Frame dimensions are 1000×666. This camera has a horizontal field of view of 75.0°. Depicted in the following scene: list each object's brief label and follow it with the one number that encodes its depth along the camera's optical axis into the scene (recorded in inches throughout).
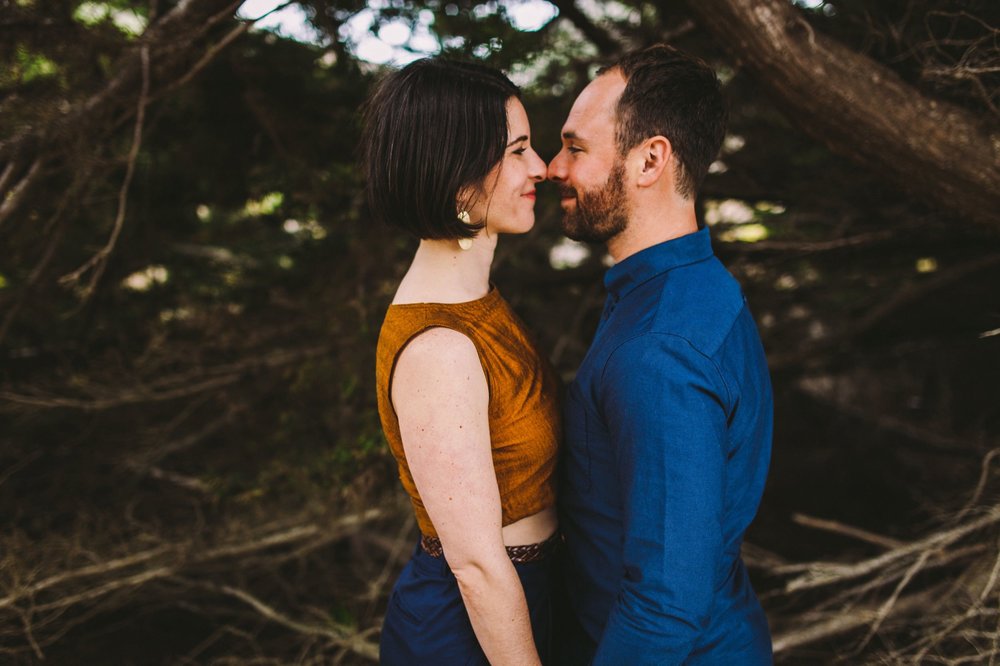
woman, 50.9
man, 46.4
